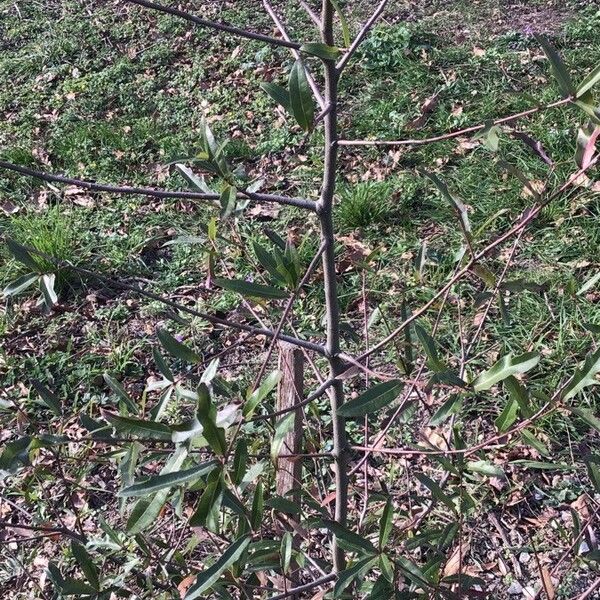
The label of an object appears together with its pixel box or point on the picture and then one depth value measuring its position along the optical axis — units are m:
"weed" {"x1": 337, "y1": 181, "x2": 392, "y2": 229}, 3.40
